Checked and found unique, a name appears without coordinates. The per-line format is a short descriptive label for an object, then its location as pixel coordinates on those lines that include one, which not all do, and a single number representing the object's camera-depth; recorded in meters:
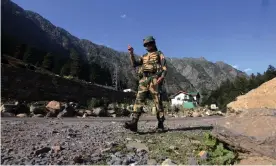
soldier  3.78
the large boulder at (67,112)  6.15
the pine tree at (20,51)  35.81
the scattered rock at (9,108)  5.98
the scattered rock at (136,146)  2.70
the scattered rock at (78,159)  2.15
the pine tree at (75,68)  37.79
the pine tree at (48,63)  34.36
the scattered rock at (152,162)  2.34
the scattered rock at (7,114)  5.48
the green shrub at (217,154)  2.52
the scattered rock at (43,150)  2.20
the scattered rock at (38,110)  6.16
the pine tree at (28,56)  35.39
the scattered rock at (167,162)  2.31
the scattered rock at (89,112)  7.04
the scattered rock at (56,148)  2.30
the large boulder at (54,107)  6.20
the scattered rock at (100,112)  7.19
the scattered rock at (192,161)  2.42
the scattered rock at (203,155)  2.58
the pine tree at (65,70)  35.97
